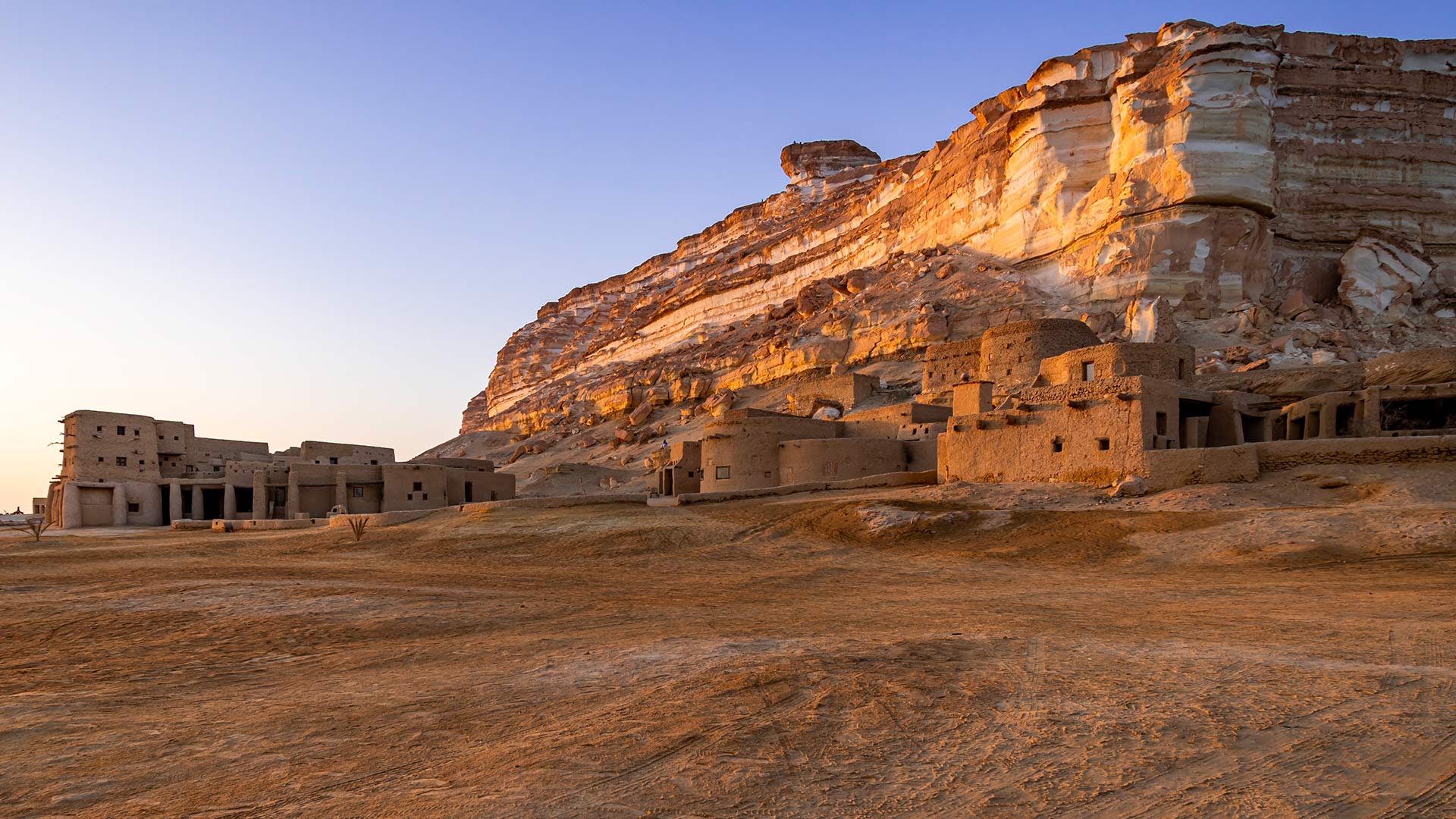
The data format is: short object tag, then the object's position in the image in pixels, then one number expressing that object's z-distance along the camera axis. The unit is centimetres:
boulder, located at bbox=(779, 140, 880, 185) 12331
